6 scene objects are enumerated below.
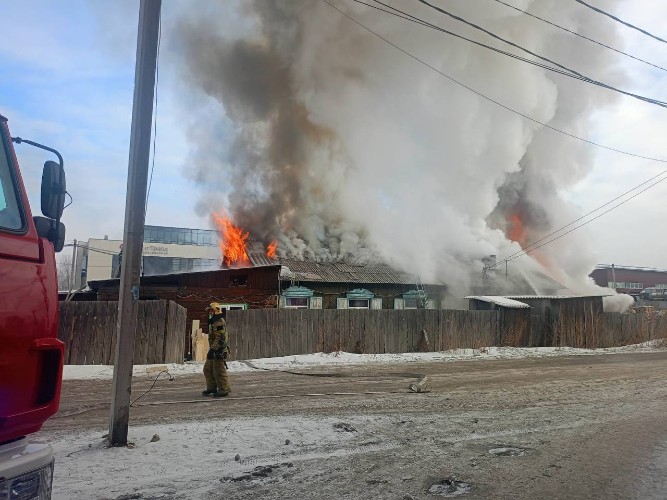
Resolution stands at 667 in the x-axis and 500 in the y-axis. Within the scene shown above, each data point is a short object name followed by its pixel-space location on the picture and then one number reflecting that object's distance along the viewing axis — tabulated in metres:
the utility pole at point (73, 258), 30.54
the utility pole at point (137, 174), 5.39
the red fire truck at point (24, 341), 2.12
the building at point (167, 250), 50.38
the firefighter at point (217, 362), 8.83
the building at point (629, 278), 57.38
